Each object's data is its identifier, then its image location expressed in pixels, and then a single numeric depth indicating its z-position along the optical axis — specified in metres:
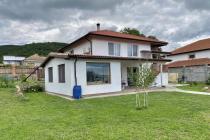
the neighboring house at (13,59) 43.42
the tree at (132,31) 30.90
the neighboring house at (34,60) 36.73
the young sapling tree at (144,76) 7.17
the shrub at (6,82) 15.60
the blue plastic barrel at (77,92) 10.09
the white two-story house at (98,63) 10.95
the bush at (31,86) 13.60
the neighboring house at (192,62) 19.40
